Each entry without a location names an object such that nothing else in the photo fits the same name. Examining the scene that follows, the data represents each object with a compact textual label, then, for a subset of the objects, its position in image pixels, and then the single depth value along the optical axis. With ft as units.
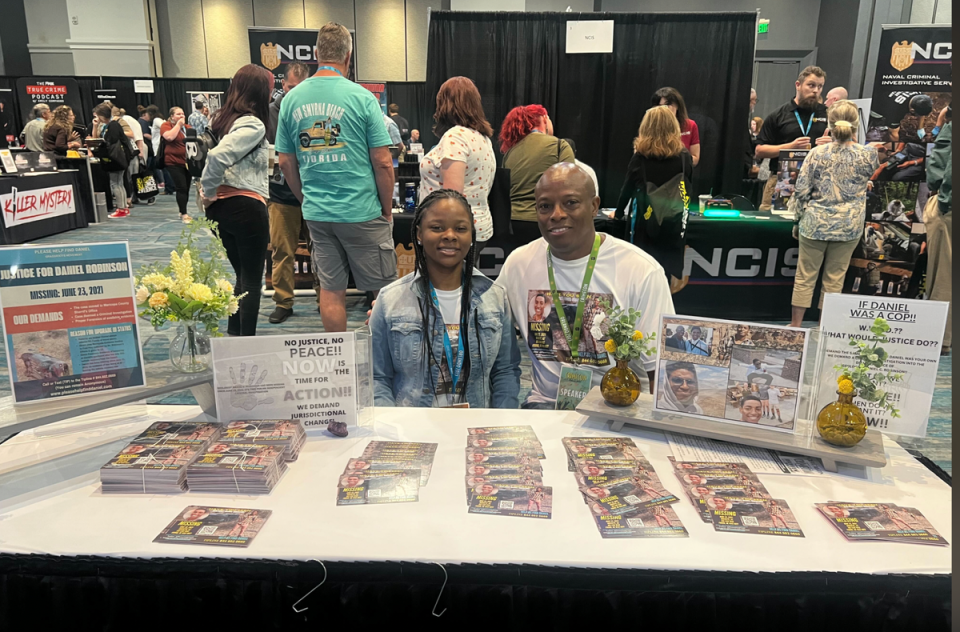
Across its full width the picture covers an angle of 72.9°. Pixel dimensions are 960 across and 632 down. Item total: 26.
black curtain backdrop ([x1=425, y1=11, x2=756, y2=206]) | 18.78
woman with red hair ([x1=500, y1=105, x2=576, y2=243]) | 12.71
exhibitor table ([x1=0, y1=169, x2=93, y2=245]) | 22.08
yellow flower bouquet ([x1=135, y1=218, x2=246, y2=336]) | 4.90
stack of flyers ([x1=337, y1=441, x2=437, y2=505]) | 4.00
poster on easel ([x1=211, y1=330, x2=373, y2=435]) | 4.74
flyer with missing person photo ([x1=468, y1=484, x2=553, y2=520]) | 3.83
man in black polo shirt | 16.06
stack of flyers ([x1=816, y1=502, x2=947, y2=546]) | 3.56
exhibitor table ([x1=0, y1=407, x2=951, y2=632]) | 3.33
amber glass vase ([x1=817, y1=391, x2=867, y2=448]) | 4.32
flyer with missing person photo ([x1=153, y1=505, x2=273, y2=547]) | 3.58
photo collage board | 4.49
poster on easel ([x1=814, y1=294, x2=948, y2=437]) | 4.44
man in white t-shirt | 6.00
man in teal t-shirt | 9.57
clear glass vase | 5.09
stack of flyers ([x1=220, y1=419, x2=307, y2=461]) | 4.48
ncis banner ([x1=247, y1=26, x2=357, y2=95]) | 21.90
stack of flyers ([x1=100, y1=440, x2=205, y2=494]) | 4.06
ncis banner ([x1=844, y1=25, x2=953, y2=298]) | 14.83
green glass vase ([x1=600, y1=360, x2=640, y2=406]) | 4.98
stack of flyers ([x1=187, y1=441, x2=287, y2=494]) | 4.04
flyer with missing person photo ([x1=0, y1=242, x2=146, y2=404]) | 4.49
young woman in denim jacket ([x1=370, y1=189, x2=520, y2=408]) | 5.86
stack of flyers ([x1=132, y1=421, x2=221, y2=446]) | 4.47
